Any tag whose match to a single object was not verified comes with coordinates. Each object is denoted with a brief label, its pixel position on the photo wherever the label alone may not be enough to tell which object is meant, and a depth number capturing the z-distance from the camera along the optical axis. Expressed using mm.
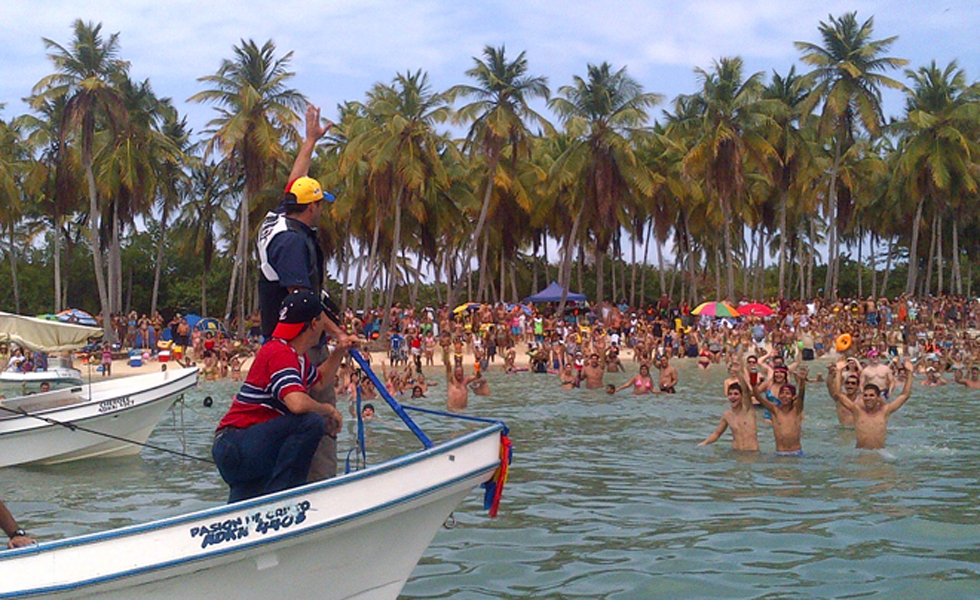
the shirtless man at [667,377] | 23916
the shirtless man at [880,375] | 18500
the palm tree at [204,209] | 55375
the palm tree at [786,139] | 49281
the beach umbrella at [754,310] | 42406
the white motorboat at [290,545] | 5527
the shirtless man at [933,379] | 26453
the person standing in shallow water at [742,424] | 14227
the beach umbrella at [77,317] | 39531
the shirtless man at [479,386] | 24203
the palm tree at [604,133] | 46719
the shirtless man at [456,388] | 20458
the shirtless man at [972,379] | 25873
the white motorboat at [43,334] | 18641
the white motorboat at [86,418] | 14094
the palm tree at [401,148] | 42781
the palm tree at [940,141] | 47438
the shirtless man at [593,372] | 26641
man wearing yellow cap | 5734
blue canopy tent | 51750
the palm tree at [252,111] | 43000
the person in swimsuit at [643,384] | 23984
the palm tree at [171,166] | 48312
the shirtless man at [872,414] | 14070
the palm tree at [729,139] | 46094
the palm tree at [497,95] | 44656
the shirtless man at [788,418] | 13766
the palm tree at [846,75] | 47250
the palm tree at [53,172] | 46906
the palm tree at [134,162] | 43438
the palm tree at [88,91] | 39969
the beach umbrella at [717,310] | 42125
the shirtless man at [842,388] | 14594
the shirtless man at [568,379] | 27512
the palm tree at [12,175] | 48875
